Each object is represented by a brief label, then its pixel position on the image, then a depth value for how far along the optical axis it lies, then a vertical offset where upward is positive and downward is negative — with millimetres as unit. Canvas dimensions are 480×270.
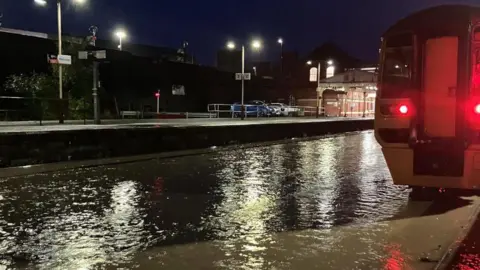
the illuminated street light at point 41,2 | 26434 +5285
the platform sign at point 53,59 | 26723 +2313
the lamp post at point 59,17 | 27209 +4608
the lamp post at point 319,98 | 52738 +611
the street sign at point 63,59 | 26281 +2261
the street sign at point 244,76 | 39694 +2181
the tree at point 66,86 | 31312 +1112
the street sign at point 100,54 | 24564 +2360
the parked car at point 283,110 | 51906 -599
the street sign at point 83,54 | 24844 +2384
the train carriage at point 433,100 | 7543 +76
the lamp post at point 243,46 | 41219 +5444
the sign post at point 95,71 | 24741 +1605
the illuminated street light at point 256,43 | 45856 +5492
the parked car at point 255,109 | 47125 -491
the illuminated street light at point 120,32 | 51466 +7212
